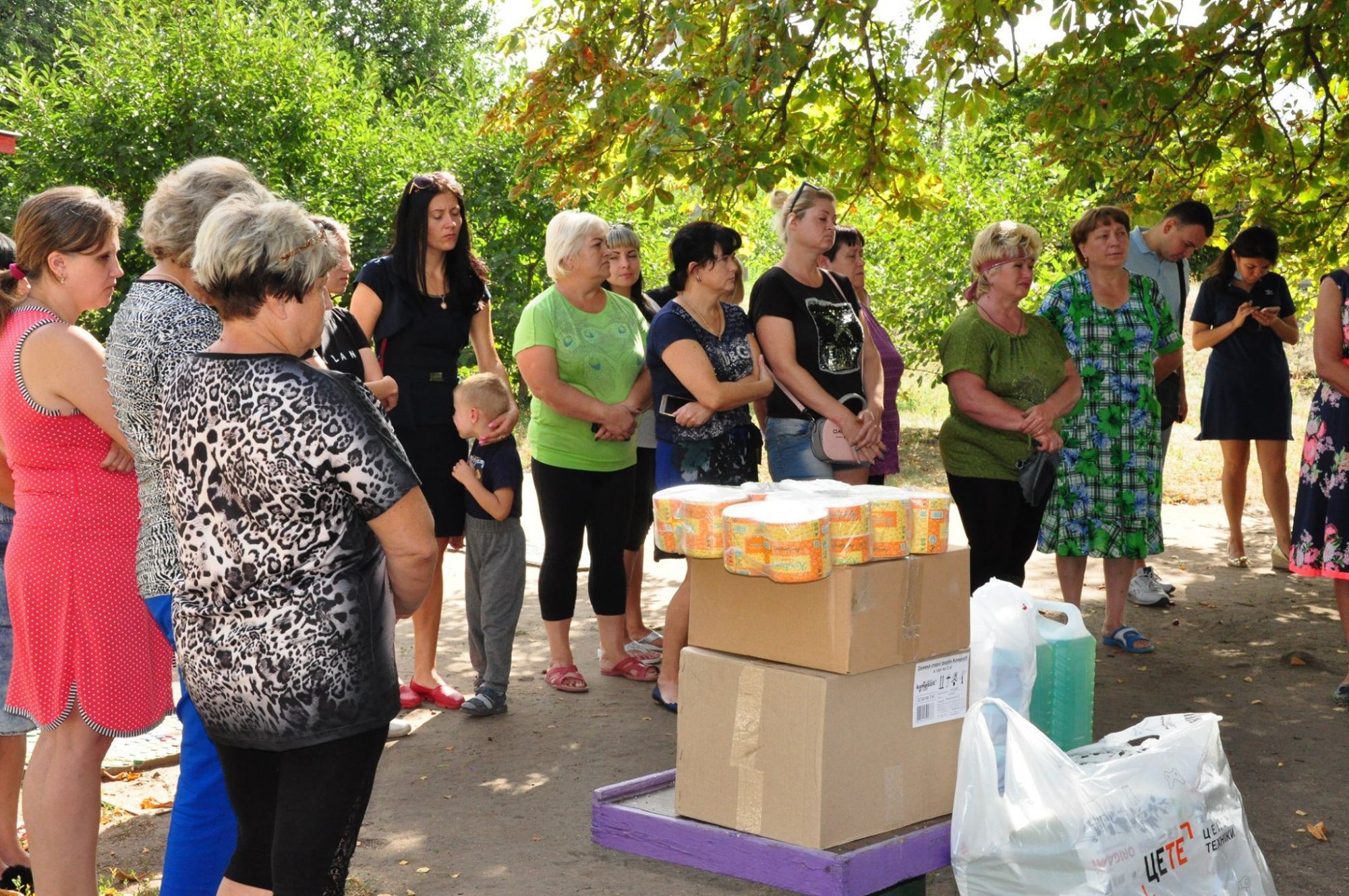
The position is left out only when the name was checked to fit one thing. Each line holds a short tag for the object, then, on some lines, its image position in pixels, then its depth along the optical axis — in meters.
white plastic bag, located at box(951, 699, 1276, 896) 2.75
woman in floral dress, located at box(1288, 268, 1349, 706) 5.22
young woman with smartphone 7.52
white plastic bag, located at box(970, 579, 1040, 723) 3.05
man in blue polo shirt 6.55
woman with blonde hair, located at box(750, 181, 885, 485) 5.13
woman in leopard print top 2.31
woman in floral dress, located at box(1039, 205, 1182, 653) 5.78
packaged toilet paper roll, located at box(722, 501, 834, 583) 2.47
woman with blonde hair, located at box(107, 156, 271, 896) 2.91
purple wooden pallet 2.46
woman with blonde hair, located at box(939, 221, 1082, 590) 5.37
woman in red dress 3.15
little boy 4.95
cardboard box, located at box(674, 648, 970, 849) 2.54
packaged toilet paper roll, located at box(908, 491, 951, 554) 2.70
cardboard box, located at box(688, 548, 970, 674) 2.54
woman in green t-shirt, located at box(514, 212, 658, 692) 5.20
